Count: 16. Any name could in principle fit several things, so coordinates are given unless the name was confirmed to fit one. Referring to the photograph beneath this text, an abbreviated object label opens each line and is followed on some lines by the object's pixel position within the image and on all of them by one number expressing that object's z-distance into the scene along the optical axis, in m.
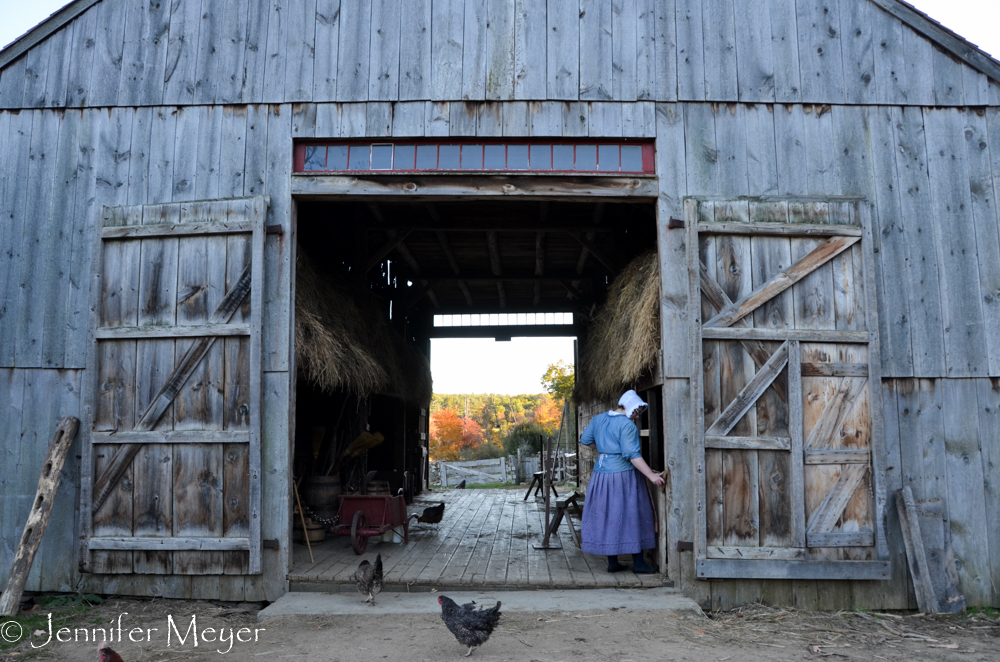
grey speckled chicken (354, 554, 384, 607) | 5.53
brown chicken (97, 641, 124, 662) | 3.81
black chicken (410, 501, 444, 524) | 8.38
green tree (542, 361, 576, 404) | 22.14
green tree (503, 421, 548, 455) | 22.67
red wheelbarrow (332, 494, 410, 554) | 7.55
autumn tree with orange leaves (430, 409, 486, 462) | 32.47
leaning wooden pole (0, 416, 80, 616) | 5.59
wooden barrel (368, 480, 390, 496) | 7.89
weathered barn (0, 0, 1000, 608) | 5.87
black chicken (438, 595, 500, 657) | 4.49
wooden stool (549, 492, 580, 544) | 7.75
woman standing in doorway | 6.32
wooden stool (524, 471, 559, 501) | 12.40
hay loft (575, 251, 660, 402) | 6.61
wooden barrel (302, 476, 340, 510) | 8.72
